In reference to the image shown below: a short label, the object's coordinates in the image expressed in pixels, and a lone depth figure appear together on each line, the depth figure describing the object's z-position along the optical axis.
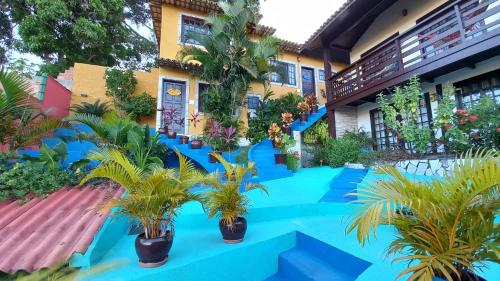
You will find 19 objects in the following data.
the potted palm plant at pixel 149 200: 2.69
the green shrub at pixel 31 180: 4.22
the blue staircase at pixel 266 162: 7.21
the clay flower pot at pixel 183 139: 7.83
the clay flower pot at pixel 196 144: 7.47
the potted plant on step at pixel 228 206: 3.33
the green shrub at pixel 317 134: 10.30
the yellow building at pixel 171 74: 9.35
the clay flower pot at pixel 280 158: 7.74
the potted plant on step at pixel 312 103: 11.10
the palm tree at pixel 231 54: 8.43
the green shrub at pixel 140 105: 9.21
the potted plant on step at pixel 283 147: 7.75
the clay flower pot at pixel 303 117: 10.38
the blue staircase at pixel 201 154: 6.94
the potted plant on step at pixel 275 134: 8.12
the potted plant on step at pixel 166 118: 8.23
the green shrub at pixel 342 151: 8.05
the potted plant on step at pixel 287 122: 9.02
